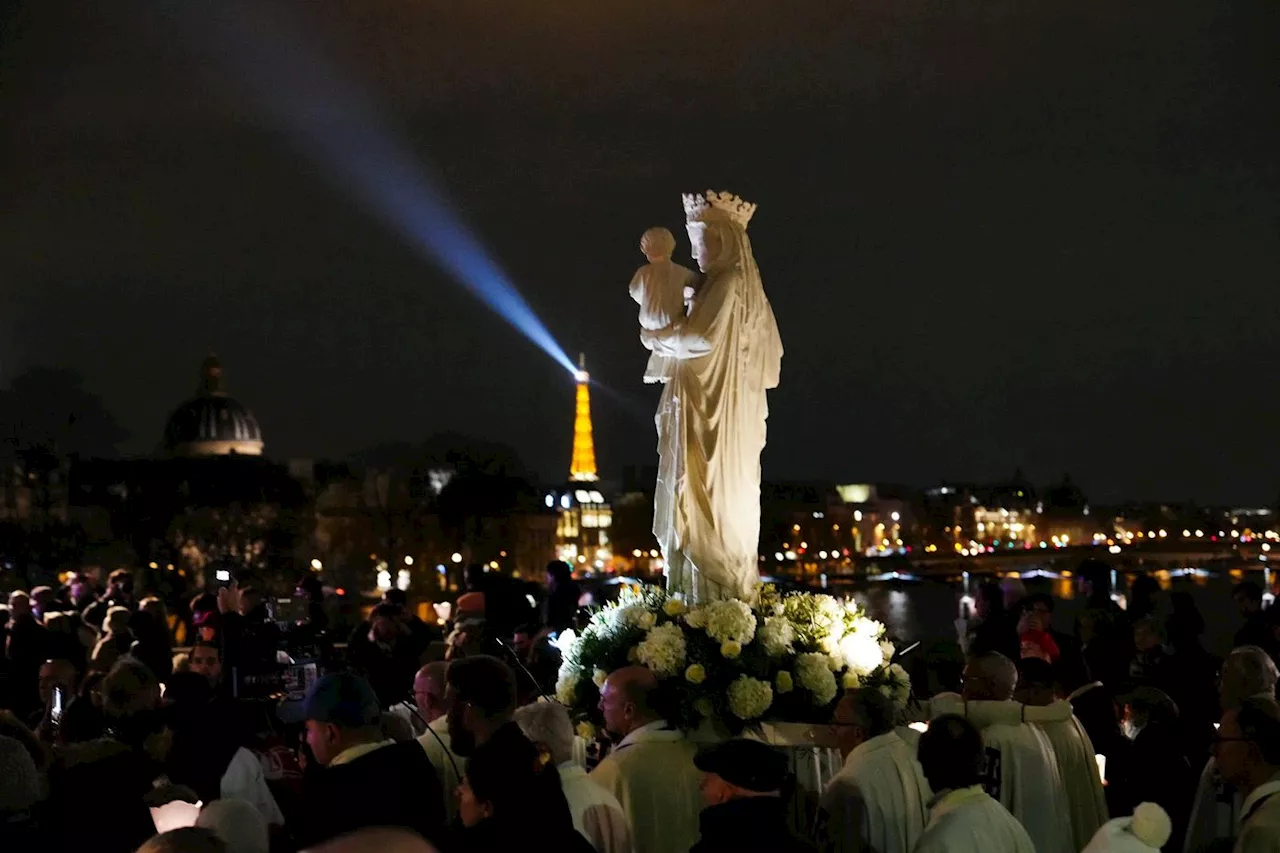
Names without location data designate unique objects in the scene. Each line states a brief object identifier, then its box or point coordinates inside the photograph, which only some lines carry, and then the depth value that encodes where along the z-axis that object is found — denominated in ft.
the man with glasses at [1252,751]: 22.17
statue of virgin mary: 31.50
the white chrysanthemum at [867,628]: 30.50
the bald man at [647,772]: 26.03
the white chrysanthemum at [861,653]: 29.89
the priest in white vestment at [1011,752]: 28.78
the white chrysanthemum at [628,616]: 30.22
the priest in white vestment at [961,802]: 21.35
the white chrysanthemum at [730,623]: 28.84
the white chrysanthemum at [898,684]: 29.94
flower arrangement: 28.19
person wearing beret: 18.30
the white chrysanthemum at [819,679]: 28.91
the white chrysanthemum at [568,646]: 30.76
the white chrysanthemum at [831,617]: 30.09
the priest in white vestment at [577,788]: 22.94
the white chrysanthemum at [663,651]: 28.37
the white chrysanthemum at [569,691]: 30.22
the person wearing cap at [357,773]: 18.63
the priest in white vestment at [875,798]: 25.11
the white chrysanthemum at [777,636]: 29.07
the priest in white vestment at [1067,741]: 29.53
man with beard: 21.68
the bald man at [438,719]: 25.88
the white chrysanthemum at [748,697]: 27.96
